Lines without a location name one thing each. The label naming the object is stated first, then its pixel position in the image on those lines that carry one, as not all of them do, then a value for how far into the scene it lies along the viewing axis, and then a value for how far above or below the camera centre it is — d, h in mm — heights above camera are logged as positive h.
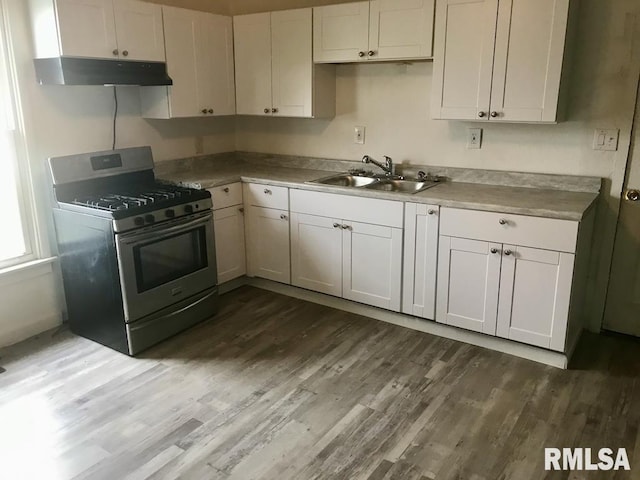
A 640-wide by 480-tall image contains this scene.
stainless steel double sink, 3566 -519
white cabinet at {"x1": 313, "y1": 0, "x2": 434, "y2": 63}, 3152 +472
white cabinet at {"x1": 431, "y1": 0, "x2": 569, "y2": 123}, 2766 +255
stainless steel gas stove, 2953 -839
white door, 3004 -922
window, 3018 -385
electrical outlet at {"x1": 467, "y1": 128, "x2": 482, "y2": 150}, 3396 -201
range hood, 2955 +211
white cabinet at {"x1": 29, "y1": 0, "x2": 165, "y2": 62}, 2928 +459
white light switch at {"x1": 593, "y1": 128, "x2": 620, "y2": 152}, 3002 -186
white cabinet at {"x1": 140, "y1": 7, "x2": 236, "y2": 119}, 3574 +277
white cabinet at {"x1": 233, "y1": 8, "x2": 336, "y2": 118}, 3686 +271
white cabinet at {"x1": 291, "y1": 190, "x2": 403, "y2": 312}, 3283 -901
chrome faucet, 3703 -401
